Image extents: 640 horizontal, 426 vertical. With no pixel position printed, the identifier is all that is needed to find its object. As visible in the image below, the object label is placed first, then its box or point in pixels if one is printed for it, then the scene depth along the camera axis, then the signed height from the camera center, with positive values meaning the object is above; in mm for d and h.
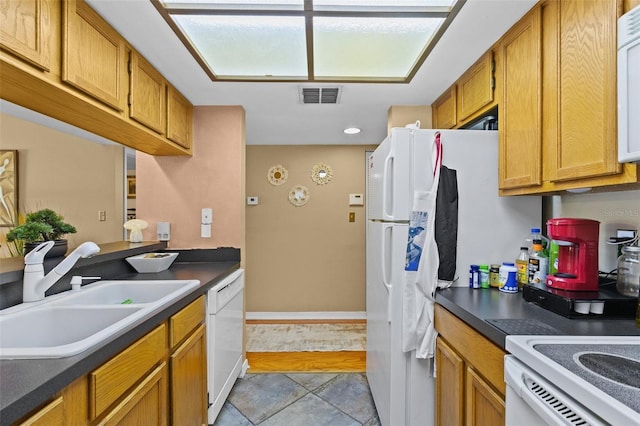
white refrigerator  1652 -30
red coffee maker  1260 -163
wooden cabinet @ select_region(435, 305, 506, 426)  1088 -667
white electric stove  667 -408
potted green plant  1430 -95
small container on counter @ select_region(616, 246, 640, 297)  1188 -235
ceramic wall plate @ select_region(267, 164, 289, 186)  3834 +493
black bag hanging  1638 -67
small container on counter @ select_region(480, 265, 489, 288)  1641 -342
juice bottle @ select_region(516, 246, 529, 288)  1581 -288
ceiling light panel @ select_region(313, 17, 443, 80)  1526 +932
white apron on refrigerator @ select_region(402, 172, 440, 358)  1610 -339
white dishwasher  1835 -849
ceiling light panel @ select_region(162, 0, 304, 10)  1354 +937
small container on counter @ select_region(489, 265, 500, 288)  1634 -343
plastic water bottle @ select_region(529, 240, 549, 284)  1533 -266
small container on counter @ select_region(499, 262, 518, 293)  1561 -345
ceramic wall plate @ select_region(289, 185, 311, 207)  3844 +218
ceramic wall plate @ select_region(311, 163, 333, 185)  3838 +495
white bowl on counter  2025 -340
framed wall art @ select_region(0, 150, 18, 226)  1682 +138
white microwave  918 +391
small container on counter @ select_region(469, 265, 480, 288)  1651 -345
